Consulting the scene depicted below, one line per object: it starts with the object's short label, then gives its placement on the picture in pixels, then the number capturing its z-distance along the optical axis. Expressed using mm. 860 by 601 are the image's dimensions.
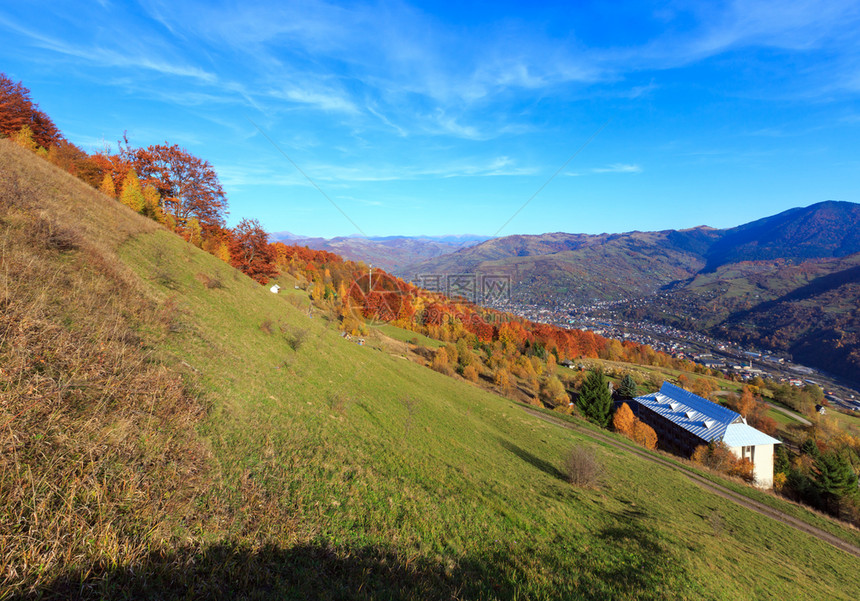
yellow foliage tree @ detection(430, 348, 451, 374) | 51000
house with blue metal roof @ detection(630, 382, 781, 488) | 42500
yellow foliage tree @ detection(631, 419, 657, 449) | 42688
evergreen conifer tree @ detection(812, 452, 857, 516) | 29156
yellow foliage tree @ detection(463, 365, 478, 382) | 53594
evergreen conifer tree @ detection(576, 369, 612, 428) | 43969
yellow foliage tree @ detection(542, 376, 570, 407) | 53400
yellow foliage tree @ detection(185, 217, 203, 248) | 33281
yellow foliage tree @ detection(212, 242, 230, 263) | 36406
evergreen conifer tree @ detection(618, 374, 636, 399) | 62994
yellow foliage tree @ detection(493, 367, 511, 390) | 52803
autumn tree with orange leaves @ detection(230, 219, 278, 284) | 37469
